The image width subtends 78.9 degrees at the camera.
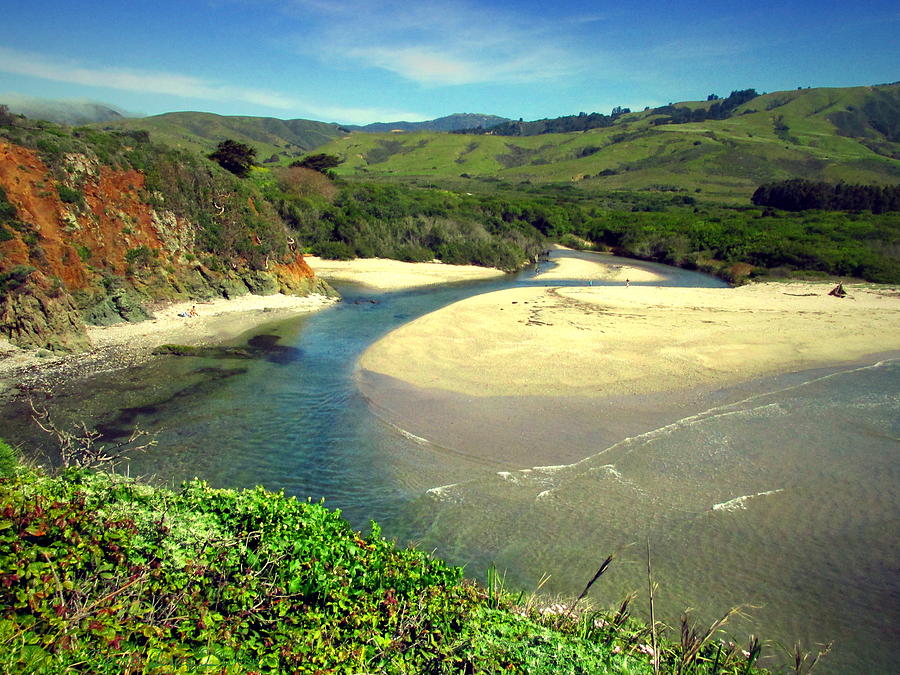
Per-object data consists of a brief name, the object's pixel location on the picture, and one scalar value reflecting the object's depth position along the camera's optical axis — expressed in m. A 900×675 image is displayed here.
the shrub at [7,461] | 7.66
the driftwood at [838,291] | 33.72
